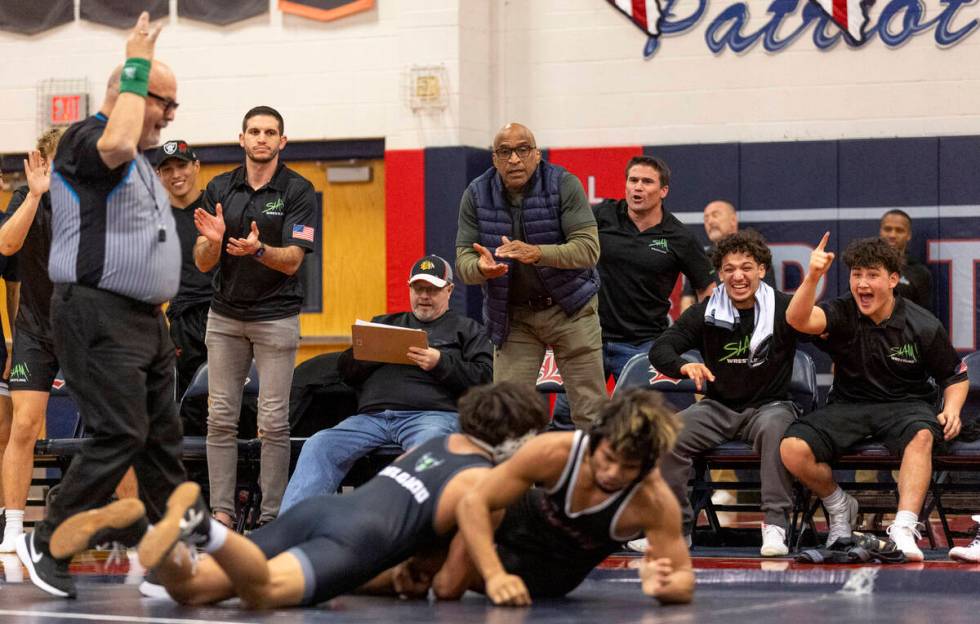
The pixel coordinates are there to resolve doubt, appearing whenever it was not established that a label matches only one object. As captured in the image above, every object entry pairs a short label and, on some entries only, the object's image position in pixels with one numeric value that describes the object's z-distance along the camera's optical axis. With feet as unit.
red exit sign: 73.94
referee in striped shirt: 32.43
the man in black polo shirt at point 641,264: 50.79
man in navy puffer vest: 44.36
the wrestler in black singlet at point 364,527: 31.75
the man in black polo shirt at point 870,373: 41.94
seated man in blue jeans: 45.04
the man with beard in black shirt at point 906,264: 58.66
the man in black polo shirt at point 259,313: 45.59
